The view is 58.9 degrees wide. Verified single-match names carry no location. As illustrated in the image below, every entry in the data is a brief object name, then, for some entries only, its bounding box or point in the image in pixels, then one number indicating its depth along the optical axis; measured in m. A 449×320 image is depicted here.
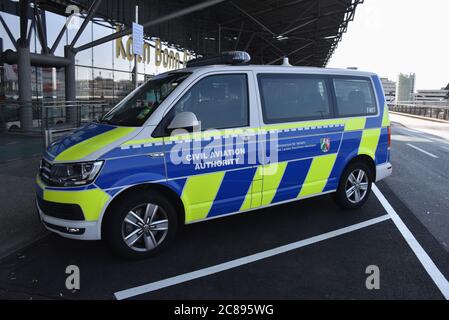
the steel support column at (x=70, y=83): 14.80
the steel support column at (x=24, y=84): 12.74
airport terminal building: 13.43
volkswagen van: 3.93
